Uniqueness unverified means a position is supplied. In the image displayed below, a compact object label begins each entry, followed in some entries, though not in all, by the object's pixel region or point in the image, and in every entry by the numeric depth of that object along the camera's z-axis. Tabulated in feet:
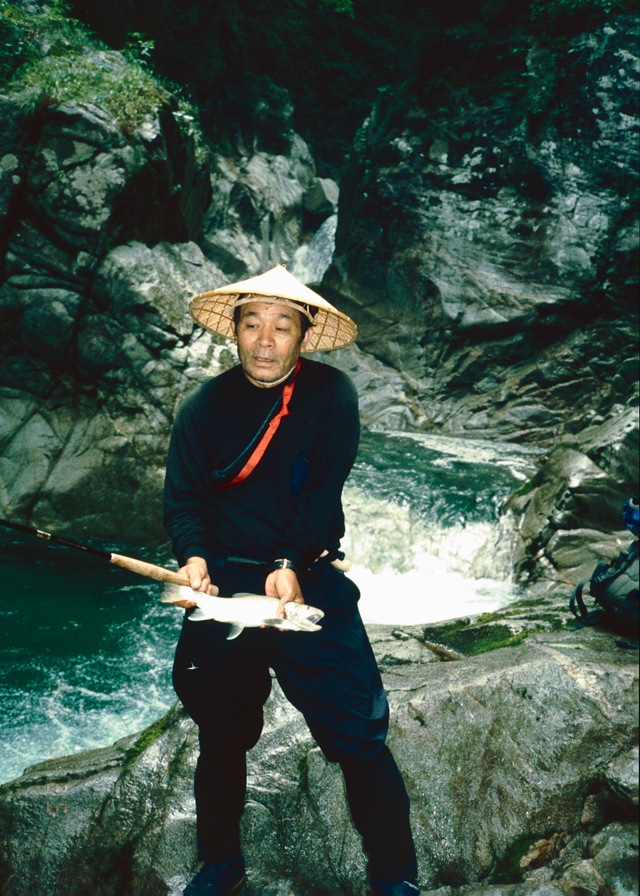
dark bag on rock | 10.83
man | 8.23
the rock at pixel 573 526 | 26.02
